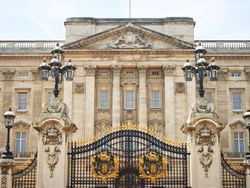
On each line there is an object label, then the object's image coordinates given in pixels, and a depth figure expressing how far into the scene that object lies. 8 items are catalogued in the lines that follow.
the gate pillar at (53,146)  21.66
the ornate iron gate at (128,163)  22.17
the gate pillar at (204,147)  21.59
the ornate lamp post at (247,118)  23.50
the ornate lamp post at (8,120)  23.64
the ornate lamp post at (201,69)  22.94
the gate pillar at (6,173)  22.30
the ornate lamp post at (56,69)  23.13
